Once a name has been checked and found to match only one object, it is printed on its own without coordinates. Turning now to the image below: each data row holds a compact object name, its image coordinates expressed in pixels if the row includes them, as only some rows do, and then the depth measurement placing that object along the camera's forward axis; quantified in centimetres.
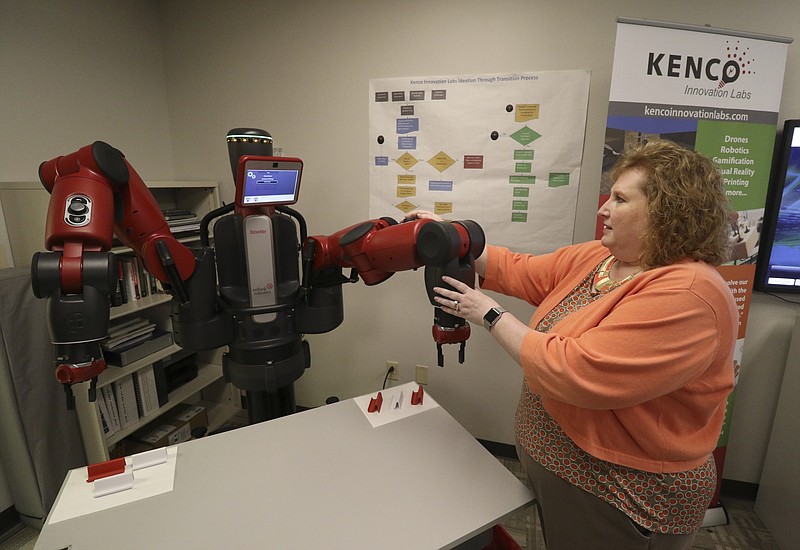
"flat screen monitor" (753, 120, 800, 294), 160
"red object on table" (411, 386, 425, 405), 143
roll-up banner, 151
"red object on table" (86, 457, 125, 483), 106
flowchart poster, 183
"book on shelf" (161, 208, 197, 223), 207
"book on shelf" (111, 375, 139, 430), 192
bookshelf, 164
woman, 84
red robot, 94
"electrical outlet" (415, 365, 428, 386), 230
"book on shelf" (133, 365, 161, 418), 201
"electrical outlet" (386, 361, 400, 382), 235
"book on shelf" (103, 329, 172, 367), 188
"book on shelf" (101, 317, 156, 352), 189
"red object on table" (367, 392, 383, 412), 138
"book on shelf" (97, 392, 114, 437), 183
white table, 92
